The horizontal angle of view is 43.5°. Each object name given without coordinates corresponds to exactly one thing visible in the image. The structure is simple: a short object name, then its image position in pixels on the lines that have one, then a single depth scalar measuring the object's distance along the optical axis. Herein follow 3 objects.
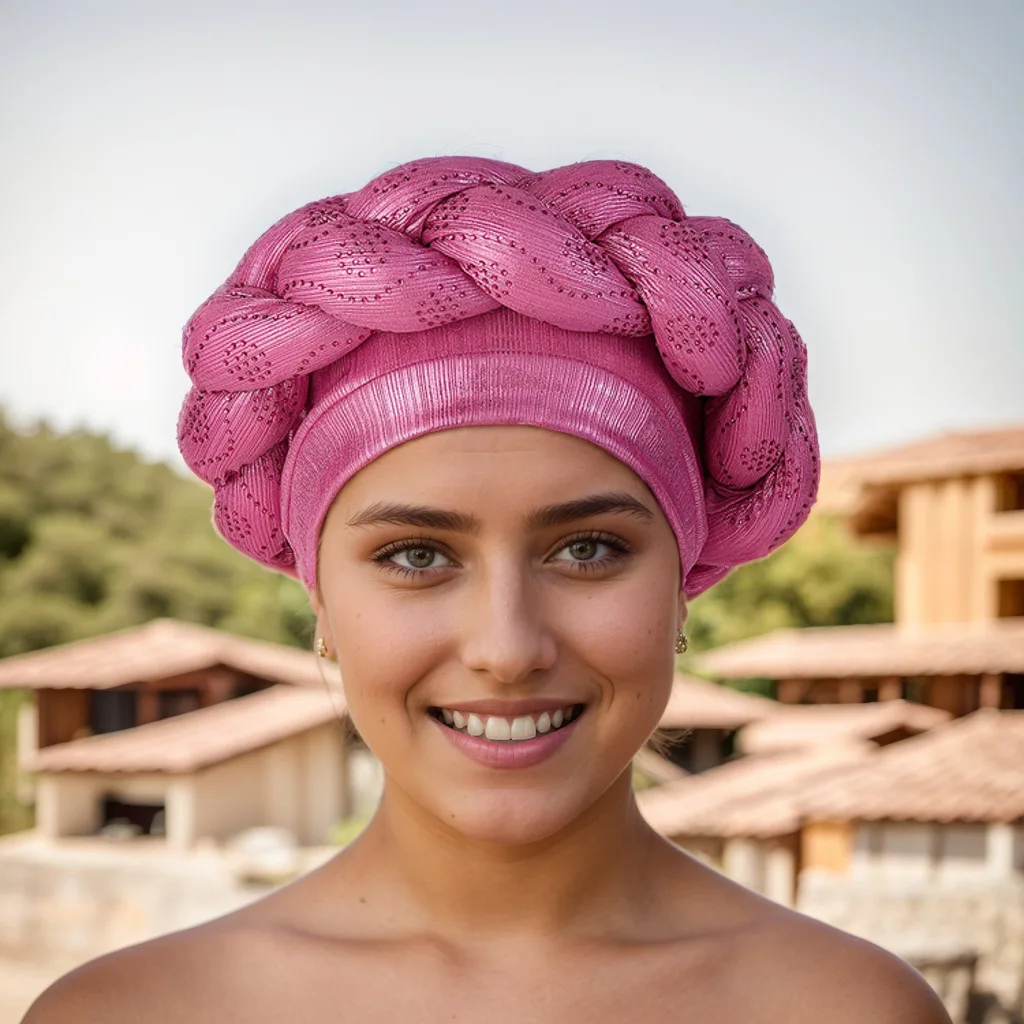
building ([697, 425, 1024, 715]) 14.12
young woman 1.70
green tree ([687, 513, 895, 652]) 23.53
